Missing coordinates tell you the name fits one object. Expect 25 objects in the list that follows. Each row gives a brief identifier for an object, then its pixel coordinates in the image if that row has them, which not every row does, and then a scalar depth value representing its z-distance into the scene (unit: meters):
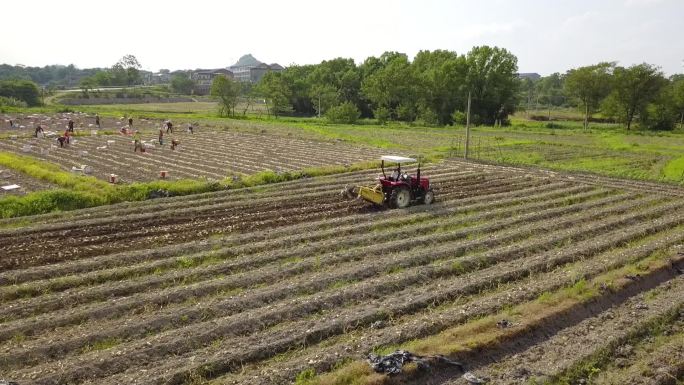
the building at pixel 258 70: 175.86
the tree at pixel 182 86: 123.94
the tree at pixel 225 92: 66.56
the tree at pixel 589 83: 58.88
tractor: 15.76
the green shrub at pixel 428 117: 60.84
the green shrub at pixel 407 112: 63.89
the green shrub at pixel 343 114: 61.59
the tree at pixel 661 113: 55.50
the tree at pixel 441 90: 60.50
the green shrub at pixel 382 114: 62.56
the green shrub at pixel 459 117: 58.75
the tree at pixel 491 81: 60.78
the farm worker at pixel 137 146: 28.85
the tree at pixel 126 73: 136.25
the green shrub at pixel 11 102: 69.25
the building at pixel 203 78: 133.85
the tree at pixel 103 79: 128.38
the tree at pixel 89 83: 119.28
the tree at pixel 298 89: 76.00
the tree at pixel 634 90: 56.66
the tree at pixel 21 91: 78.25
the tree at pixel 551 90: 108.94
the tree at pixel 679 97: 55.31
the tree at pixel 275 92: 70.56
